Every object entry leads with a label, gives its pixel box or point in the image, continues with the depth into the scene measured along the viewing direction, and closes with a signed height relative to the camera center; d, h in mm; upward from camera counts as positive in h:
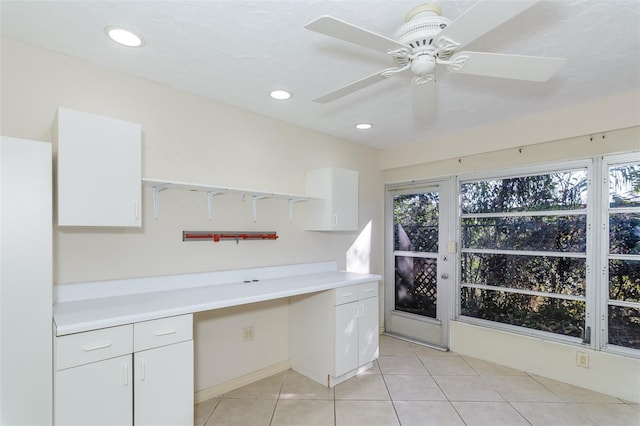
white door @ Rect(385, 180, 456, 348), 3732 -584
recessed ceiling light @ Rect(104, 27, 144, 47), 1743 +998
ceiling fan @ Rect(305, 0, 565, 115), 1187 +723
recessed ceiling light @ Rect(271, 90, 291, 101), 2504 +953
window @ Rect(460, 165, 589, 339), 2877 -356
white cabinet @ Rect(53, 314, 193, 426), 1553 -840
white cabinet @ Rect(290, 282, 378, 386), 2789 -1078
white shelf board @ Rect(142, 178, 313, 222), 2175 +187
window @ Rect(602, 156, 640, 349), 2572 -309
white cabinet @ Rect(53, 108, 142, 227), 1769 +261
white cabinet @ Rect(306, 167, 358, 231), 3197 +154
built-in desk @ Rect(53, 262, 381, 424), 1574 -688
